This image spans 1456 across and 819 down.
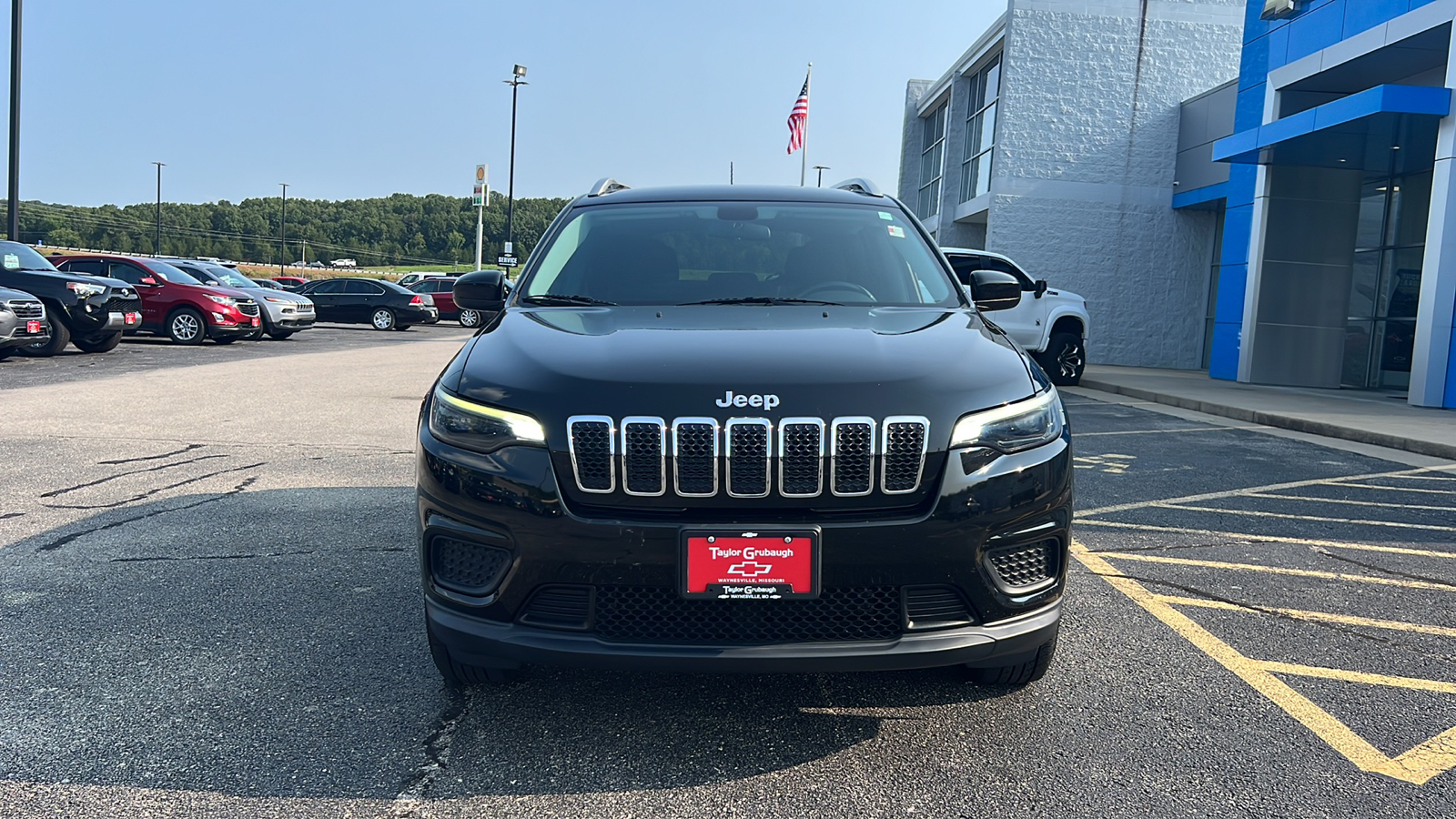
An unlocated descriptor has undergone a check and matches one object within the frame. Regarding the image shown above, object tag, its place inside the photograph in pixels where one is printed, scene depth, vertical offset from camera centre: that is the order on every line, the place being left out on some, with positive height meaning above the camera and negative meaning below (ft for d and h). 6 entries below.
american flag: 100.58 +17.65
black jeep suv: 8.57 -1.62
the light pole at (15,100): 71.51 +10.79
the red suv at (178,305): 64.49 -1.81
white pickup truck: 49.11 +0.12
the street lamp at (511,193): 163.29 +15.06
